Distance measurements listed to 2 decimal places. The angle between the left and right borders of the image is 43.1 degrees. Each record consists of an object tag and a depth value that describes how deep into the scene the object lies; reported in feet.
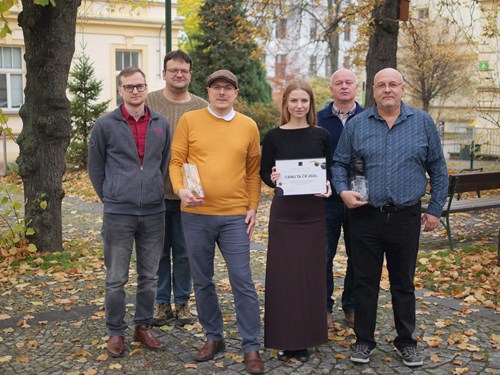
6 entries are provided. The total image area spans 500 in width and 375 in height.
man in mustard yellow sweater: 15.28
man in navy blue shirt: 17.15
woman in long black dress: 15.47
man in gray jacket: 15.75
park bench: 28.53
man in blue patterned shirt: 15.05
